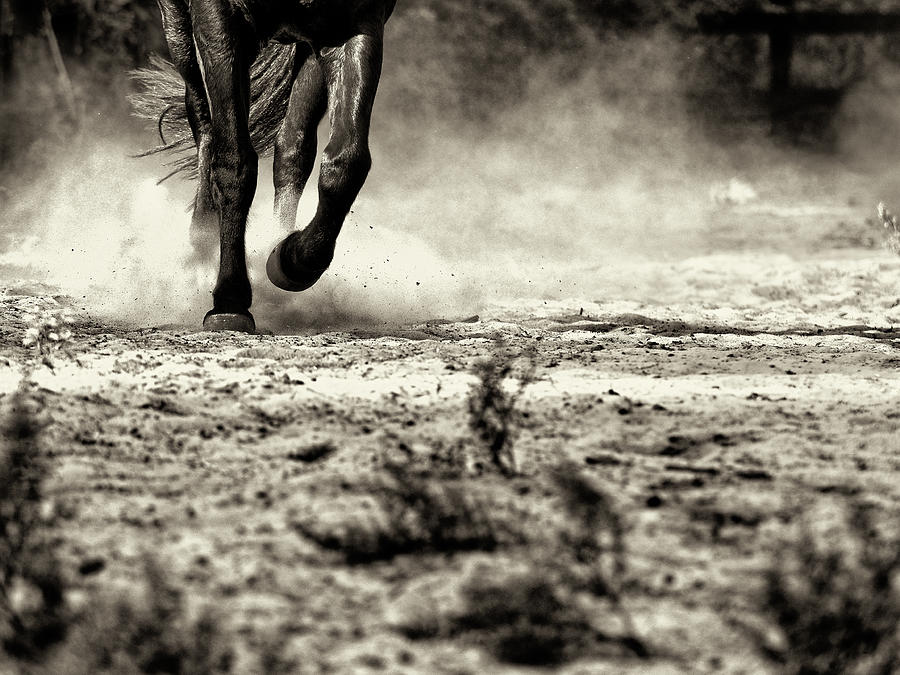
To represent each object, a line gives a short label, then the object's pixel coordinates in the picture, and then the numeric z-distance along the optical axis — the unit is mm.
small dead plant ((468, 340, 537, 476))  16735
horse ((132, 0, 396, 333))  17926
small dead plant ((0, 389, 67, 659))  11299
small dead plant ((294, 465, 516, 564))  13304
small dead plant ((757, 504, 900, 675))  11161
